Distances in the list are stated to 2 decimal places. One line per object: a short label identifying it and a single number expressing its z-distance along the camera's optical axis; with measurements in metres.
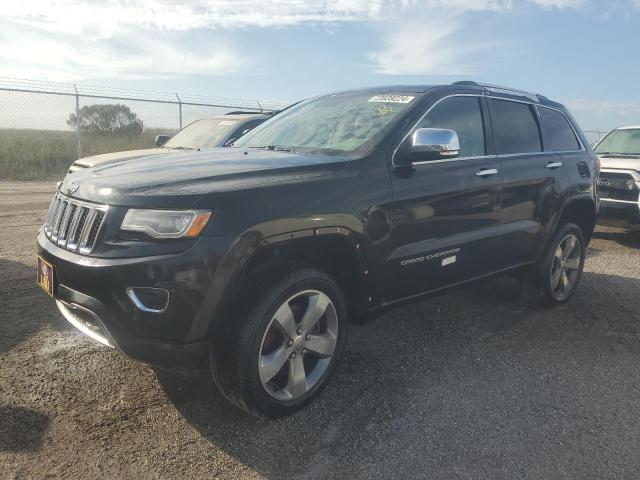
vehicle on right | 7.62
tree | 15.38
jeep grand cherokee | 2.42
